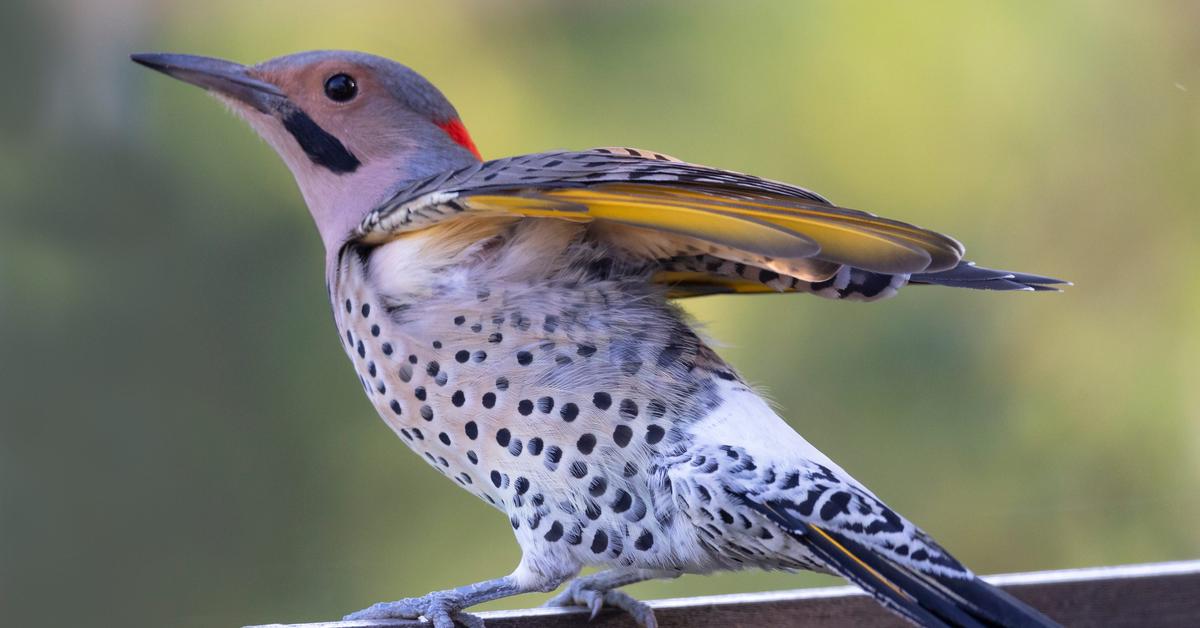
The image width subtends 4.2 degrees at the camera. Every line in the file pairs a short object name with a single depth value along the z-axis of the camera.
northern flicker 3.78
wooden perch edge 3.83
